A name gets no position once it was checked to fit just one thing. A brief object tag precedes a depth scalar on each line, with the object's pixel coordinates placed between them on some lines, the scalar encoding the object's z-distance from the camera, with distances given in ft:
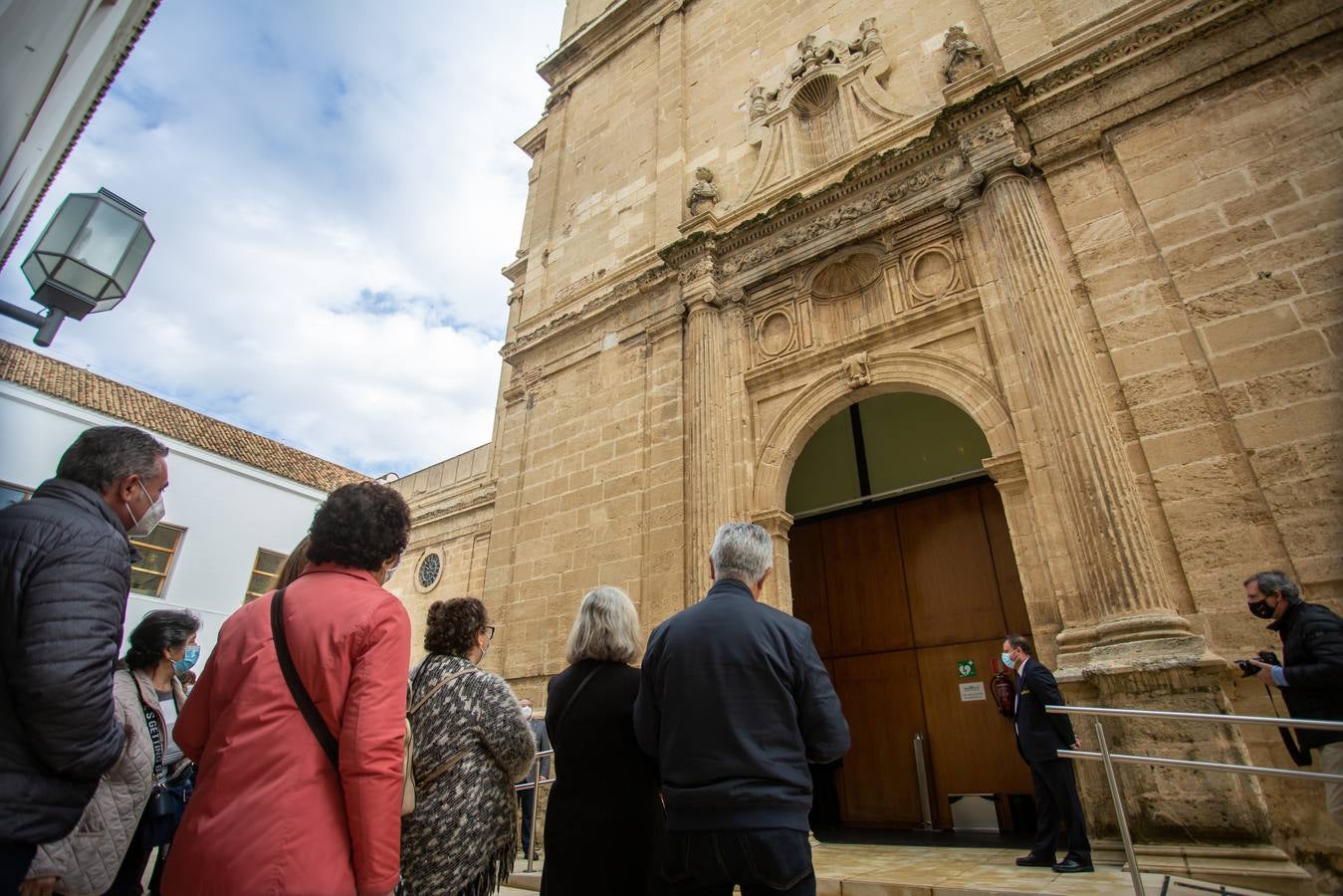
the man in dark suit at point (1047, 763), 12.97
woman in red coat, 4.75
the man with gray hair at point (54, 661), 4.82
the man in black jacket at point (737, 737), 6.11
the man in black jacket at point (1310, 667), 9.83
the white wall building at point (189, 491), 37.35
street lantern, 9.15
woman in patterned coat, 6.32
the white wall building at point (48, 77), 7.93
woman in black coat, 7.08
